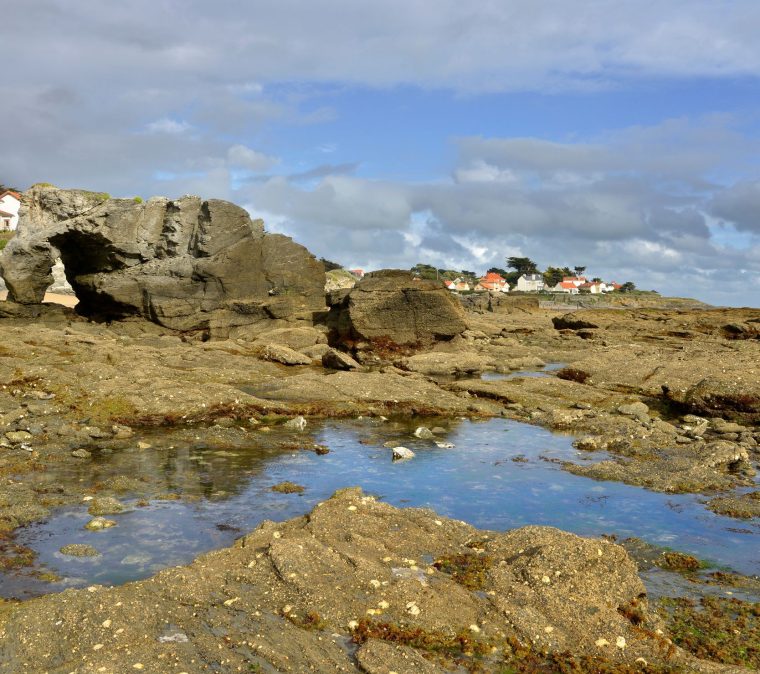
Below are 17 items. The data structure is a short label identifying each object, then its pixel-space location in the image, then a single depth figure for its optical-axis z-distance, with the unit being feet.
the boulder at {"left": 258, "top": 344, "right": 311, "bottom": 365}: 114.93
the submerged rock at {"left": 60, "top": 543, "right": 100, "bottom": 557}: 37.73
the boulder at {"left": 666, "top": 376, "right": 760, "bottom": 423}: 81.20
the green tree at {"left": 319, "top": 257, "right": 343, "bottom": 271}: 406.82
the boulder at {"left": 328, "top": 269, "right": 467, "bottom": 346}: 133.08
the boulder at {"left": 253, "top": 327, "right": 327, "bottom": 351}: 137.39
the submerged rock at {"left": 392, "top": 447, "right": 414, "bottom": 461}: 62.13
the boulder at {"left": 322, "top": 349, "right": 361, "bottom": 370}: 114.32
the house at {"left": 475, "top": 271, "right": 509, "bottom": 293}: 643.45
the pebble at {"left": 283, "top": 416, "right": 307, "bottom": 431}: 73.82
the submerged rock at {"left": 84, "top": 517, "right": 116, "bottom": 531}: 41.81
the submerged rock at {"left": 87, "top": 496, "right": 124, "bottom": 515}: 44.70
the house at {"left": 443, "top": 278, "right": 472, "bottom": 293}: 587.11
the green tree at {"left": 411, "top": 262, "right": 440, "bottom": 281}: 612.86
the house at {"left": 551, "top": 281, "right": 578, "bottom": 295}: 645.18
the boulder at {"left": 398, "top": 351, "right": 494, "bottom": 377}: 116.57
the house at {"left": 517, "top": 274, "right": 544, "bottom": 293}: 647.56
